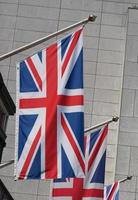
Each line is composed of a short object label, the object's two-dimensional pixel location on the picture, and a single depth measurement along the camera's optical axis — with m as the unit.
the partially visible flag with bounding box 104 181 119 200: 24.97
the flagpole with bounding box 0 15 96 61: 15.09
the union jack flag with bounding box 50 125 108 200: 19.89
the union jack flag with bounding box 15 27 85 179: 14.96
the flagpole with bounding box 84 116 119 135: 21.66
